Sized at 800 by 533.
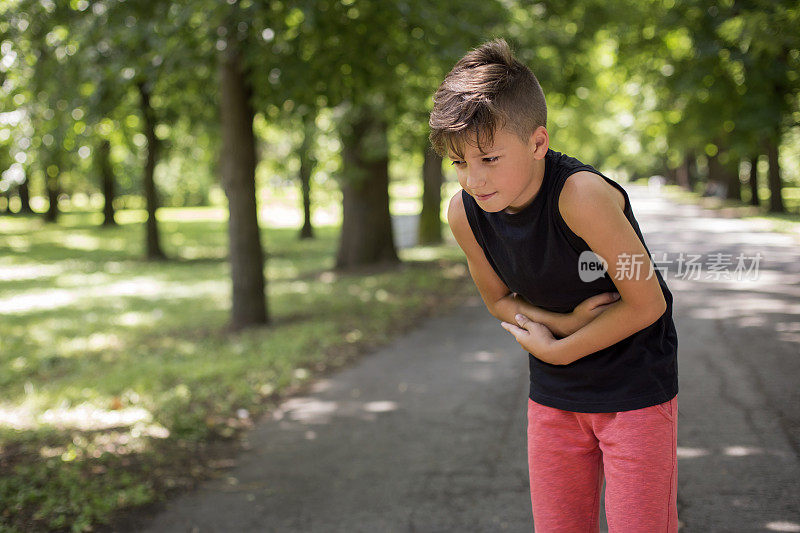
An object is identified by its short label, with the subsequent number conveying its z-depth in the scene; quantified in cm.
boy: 184
